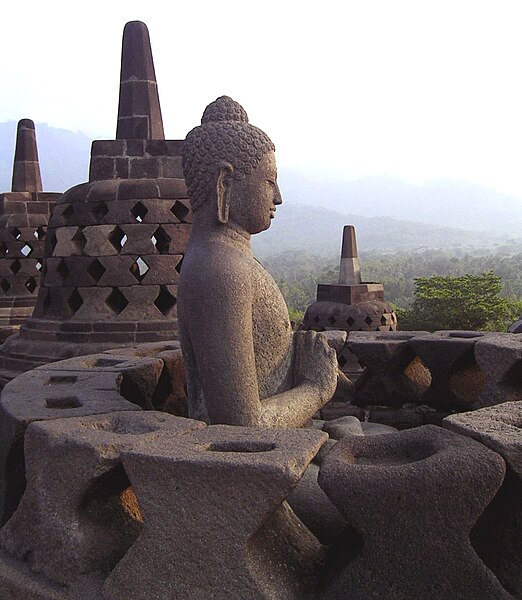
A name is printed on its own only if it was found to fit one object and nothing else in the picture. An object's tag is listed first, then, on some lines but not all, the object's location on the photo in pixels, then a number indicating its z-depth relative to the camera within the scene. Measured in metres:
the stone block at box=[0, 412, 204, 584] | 1.77
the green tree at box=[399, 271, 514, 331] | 19.42
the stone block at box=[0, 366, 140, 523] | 2.18
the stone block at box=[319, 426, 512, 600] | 1.47
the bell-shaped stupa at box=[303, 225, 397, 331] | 10.43
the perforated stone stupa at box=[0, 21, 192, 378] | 5.44
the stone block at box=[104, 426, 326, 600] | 1.54
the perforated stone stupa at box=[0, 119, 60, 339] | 9.01
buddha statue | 2.19
